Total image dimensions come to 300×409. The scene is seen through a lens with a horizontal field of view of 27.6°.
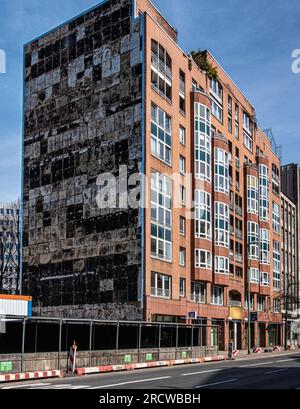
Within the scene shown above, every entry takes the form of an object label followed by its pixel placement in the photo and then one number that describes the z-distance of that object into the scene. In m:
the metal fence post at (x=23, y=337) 25.95
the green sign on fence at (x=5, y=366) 24.78
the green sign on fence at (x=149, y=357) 36.22
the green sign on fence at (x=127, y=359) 33.76
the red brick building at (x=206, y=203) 51.19
